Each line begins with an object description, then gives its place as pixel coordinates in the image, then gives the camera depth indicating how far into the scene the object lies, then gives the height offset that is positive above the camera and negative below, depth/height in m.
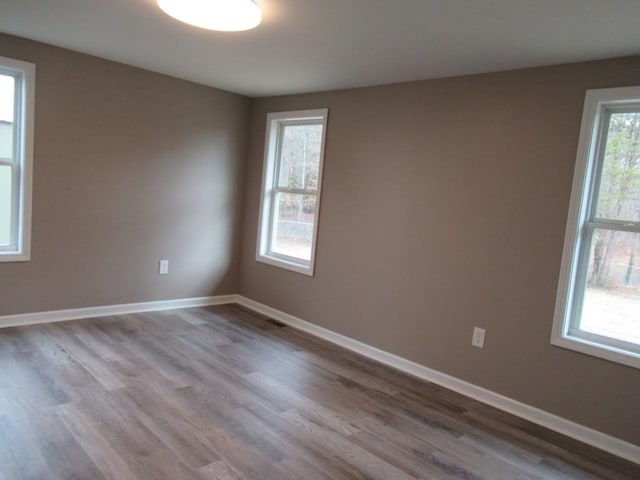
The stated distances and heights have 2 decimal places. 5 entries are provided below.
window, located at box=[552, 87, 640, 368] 2.56 -0.11
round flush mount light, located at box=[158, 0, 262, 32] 2.13 +0.83
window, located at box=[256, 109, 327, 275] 4.28 +0.04
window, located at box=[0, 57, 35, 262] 3.41 +0.07
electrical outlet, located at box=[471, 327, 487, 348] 3.06 -0.85
